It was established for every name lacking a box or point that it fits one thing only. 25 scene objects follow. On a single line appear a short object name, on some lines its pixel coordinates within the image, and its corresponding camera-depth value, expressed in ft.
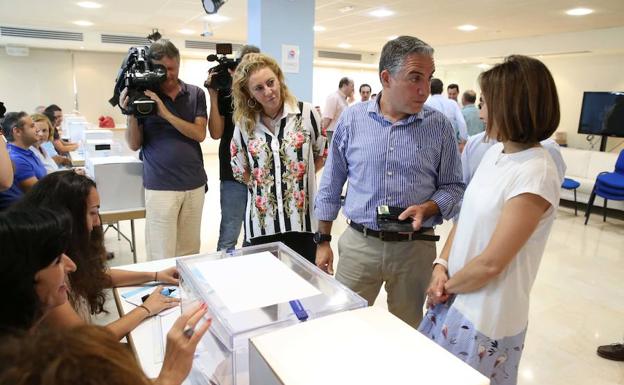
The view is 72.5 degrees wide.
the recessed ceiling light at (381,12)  19.17
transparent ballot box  2.58
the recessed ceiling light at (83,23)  24.41
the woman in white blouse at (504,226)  3.56
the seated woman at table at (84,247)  4.42
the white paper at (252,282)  2.87
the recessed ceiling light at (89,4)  18.94
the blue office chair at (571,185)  18.74
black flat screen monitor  22.17
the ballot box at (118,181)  8.59
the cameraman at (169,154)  7.28
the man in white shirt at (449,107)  15.72
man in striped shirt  4.81
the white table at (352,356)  2.03
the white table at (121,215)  9.07
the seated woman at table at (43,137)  11.71
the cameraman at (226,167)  7.74
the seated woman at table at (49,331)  1.68
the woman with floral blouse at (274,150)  5.88
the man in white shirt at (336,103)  18.65
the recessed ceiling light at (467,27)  22.78
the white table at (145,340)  3.67
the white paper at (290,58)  10.88
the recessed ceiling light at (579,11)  17.90
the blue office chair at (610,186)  16.55
